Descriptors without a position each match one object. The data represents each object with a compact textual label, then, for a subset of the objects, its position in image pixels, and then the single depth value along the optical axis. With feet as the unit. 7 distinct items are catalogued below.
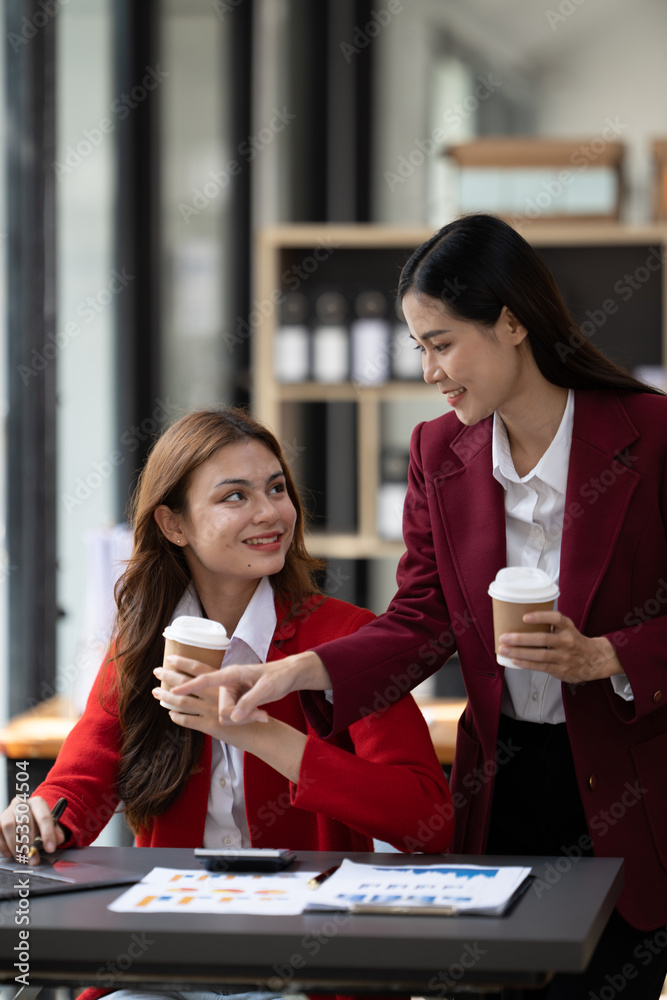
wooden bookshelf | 22.31
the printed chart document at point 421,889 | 10.92
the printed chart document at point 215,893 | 11.04
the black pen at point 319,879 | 11.33
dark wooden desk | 10.58
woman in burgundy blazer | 12.13
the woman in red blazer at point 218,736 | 12.09
